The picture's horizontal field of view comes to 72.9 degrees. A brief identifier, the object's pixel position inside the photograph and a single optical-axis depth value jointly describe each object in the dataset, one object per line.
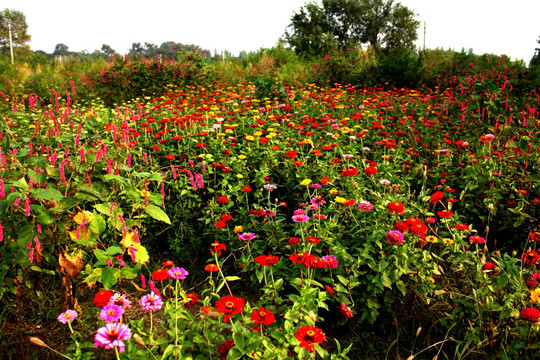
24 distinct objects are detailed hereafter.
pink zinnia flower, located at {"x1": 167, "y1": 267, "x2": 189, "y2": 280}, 1.55
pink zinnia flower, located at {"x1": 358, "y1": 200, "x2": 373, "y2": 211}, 2.21
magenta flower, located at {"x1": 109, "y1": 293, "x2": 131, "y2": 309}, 1.45
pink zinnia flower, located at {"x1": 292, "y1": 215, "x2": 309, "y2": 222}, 2.08
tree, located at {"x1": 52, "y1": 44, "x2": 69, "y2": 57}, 108.06
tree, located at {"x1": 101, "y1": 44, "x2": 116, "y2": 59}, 95.45
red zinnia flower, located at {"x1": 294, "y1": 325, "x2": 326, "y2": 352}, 1.27
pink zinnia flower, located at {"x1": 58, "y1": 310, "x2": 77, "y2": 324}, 1.43
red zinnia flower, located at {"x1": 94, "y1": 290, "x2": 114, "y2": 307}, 1.35
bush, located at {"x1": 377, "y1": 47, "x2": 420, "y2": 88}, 10.12
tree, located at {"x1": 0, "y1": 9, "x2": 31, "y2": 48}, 47.81
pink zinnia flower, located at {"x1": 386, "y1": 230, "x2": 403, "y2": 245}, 1.86
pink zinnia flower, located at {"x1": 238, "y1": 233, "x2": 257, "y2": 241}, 2.11
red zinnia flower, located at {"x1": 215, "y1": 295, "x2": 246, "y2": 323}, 1.31
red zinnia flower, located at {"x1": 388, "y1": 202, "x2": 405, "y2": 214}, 1.98
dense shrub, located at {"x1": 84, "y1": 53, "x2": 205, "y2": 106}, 9.38
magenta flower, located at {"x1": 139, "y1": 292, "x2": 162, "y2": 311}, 1.45
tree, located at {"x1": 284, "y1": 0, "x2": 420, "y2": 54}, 36.59
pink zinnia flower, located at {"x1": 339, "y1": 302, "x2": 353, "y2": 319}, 1.68
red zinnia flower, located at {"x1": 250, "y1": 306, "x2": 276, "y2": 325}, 1.36
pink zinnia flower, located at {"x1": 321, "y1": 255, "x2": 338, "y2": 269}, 1.79
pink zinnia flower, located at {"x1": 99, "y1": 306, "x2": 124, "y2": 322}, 1.28
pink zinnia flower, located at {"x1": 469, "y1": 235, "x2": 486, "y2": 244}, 1.92
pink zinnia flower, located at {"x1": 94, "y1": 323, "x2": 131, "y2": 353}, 1.15
